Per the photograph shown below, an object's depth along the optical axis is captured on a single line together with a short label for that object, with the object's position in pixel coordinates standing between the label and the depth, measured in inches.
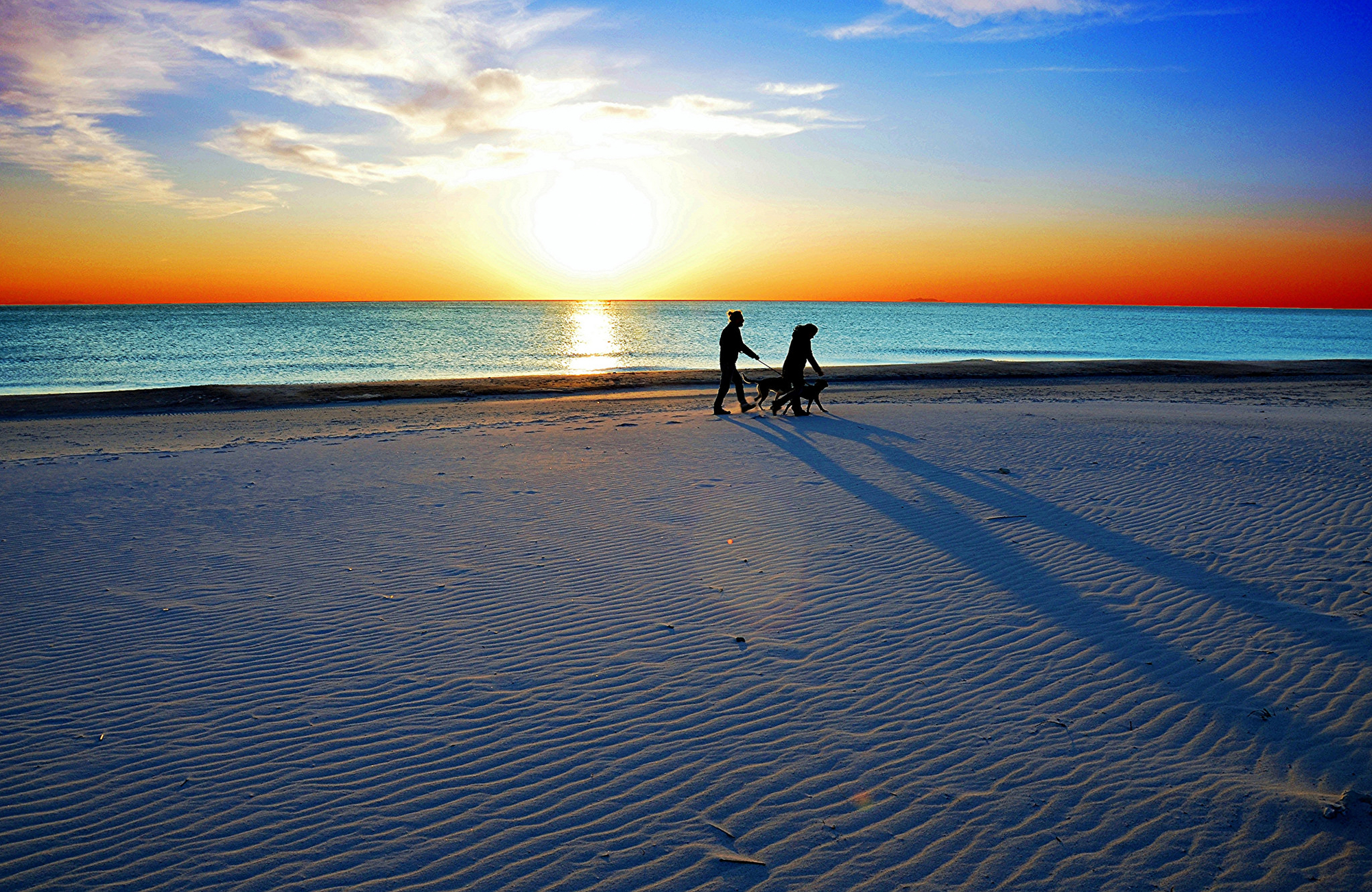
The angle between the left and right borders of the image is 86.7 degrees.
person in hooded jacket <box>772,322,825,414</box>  560.7
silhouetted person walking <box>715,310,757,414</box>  573.5
